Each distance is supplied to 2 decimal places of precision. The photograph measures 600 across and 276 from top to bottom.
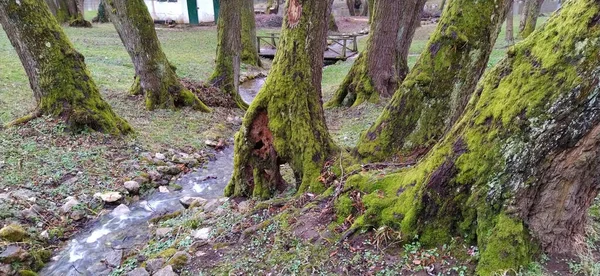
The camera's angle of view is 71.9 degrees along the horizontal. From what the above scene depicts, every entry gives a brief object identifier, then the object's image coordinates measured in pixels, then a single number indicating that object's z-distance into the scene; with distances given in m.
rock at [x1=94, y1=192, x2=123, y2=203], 5.70
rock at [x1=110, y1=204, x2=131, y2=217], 5.55
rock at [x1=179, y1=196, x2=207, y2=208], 5.56
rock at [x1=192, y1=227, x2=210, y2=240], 3.97
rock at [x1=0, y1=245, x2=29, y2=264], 4.13
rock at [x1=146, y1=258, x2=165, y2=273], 3.57
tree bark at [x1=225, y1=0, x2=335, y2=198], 4.29
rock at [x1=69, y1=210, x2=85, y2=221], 5.27
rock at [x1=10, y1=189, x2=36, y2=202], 5.15
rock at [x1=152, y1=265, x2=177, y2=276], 3.29
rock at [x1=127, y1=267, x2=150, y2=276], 3.53
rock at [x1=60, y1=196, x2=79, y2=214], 5.30
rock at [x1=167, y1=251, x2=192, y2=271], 3.43
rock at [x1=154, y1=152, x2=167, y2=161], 7.11
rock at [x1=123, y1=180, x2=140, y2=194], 6.06
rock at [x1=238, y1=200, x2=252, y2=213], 4.40
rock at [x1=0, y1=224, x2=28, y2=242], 4.43
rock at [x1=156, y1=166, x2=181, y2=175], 6.77
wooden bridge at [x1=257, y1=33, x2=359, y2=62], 19.02
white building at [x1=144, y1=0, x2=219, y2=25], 30.00
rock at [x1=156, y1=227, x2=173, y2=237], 4.63
